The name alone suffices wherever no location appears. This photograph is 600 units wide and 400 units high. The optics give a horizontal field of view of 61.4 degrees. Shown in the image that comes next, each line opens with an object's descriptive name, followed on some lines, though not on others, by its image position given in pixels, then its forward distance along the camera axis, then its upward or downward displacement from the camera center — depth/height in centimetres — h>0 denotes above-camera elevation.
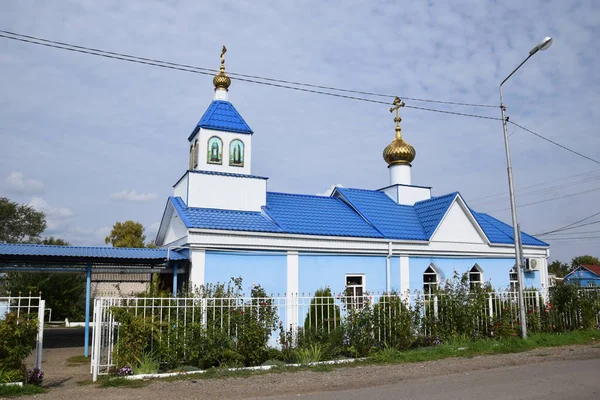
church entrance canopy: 1203 +64
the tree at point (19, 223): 3975 +501
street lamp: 1184 +126
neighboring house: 4646 +76
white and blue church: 1372 +147
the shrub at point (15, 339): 823 -86
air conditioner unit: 1852 +58
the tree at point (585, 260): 6184 +234
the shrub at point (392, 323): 1145 -93
